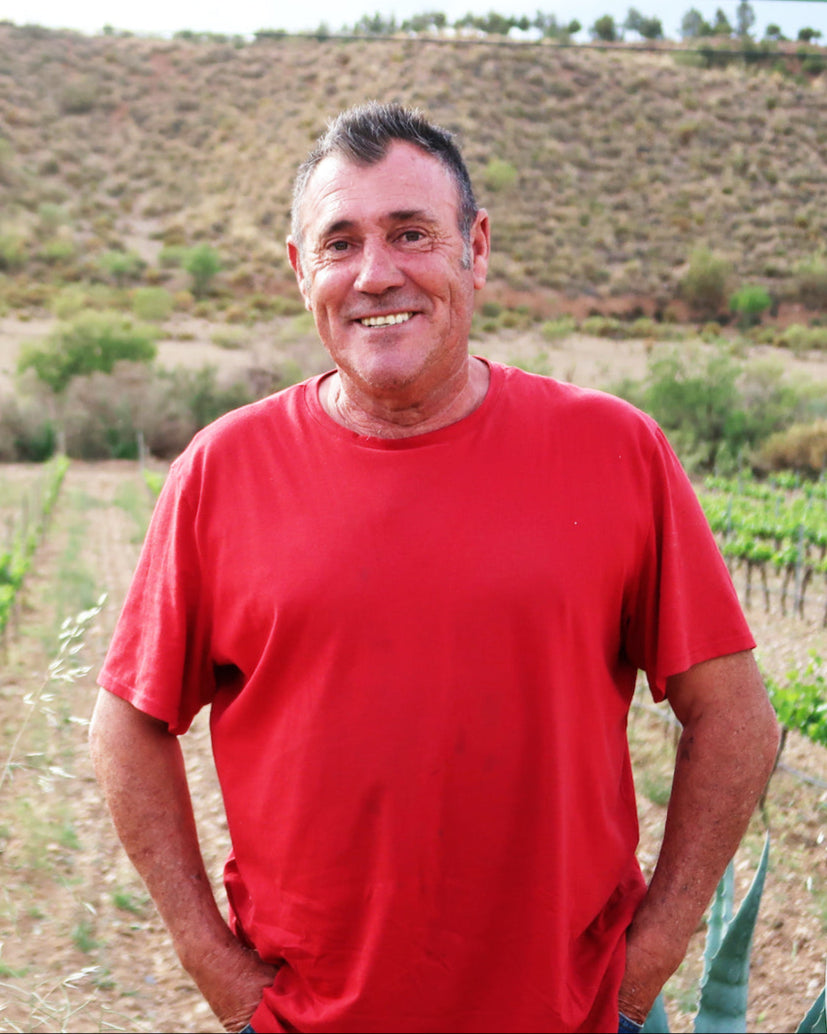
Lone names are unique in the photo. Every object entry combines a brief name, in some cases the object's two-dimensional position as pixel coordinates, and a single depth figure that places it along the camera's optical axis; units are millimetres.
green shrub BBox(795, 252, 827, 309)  38969
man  1634
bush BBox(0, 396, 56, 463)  22078
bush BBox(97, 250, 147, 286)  40750
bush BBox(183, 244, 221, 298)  39969
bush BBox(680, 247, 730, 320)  39344
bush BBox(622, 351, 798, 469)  21141
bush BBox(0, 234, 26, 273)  40719
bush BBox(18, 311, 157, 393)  24172
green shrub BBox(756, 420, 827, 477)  19875
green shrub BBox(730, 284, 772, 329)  38000
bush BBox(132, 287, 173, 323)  36500
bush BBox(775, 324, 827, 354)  34719
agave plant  2318
